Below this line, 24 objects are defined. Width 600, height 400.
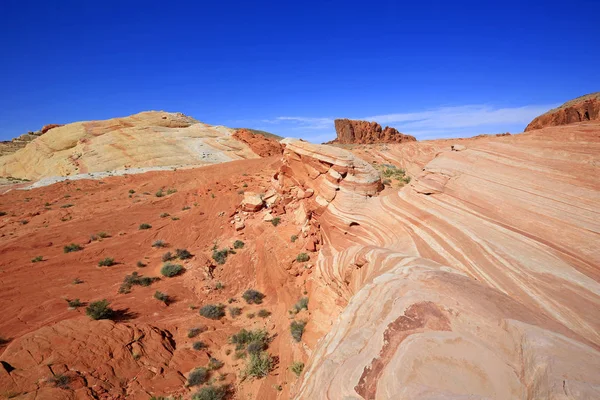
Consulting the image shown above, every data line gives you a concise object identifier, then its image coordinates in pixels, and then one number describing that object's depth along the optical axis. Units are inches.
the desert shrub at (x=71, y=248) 588.7
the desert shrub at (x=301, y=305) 421.4
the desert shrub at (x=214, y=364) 335.6
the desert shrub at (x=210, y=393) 288.3
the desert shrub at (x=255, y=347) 351.6
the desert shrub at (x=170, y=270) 525.4
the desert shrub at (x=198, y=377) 312.5
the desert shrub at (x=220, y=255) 568.1
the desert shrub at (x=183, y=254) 577.0
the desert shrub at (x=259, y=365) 321.1
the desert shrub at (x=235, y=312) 439.2
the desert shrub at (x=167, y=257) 570.6
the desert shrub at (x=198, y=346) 363.6
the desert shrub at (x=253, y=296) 468.1
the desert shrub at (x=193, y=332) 384.8
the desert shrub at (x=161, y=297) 454.6
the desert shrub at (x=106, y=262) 544.7
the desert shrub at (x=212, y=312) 431.5
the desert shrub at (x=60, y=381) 274.6
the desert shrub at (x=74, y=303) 411.2
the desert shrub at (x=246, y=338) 366.2
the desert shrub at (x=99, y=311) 380.2
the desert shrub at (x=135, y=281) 481.1
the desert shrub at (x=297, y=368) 317.4
